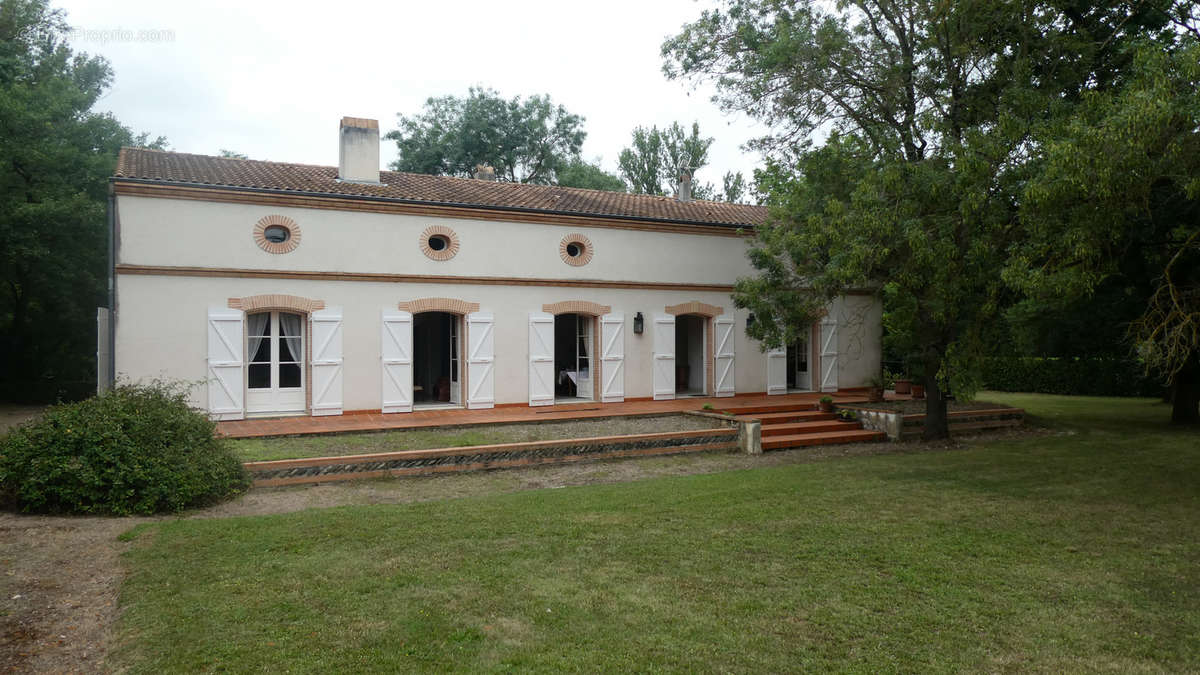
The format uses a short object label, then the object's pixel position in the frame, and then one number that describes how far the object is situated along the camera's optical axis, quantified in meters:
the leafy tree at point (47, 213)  17.06
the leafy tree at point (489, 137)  30.12
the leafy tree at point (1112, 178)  6.13
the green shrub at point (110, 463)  7.05
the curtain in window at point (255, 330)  12.48
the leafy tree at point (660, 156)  35.72
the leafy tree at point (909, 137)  8.75
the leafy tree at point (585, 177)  30.19
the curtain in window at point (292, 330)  12.74
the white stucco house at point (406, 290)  11.87
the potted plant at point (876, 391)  15.38
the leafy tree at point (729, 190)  36.00
